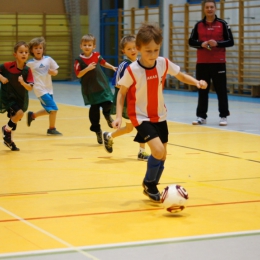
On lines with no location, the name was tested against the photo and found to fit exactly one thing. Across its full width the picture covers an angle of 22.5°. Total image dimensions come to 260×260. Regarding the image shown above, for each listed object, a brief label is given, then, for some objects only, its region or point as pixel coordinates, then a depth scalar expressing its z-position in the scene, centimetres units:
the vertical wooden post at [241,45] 1700
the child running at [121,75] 731
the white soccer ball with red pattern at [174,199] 479
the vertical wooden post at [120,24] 2270
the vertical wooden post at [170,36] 1956
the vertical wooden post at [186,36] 1903
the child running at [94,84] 878
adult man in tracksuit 1094
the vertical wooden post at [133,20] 2187
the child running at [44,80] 984
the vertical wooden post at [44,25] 2417
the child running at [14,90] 814
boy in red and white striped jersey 518
